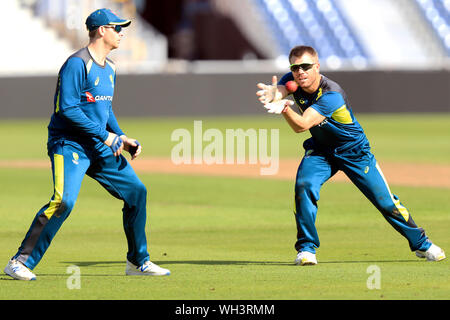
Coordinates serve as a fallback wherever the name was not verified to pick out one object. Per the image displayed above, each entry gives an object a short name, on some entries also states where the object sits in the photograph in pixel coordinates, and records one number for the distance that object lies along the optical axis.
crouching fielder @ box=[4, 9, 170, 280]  15.79
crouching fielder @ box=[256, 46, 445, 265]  17.66
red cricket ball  17.69
